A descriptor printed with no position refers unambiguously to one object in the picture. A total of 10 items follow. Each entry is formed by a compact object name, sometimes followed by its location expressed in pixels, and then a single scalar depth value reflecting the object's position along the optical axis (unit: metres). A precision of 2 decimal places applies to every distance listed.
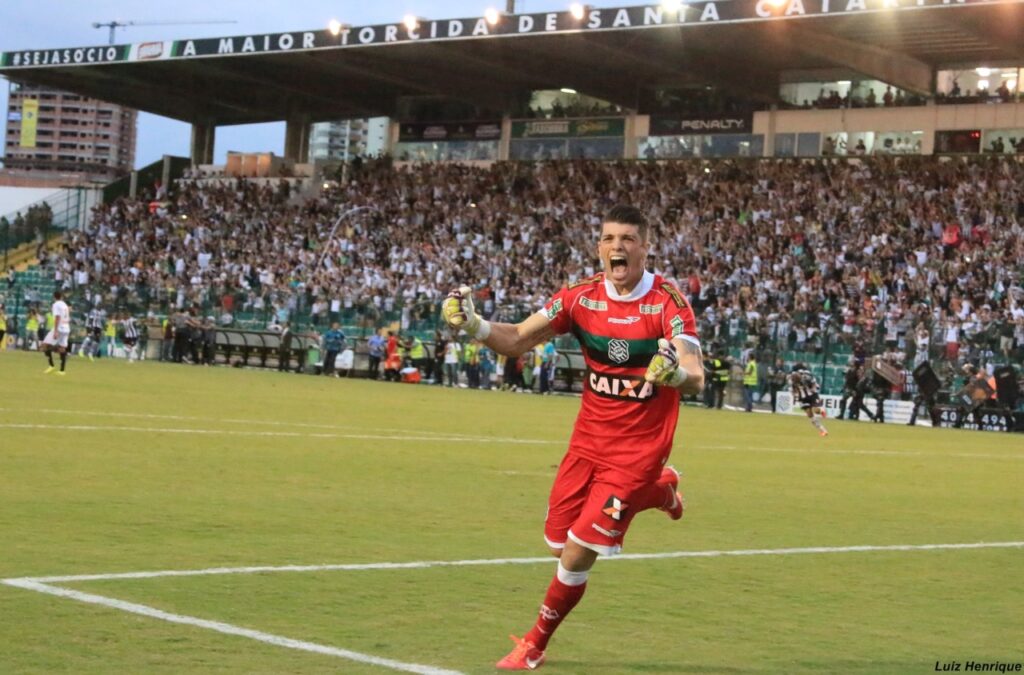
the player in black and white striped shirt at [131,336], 49.62
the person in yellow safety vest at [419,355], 45.38
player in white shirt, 34.03
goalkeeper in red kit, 6.63
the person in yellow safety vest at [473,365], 44.41
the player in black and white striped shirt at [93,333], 49.50
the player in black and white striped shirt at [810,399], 28.37
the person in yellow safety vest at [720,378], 38.88
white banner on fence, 36.78
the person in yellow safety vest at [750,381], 39.44
